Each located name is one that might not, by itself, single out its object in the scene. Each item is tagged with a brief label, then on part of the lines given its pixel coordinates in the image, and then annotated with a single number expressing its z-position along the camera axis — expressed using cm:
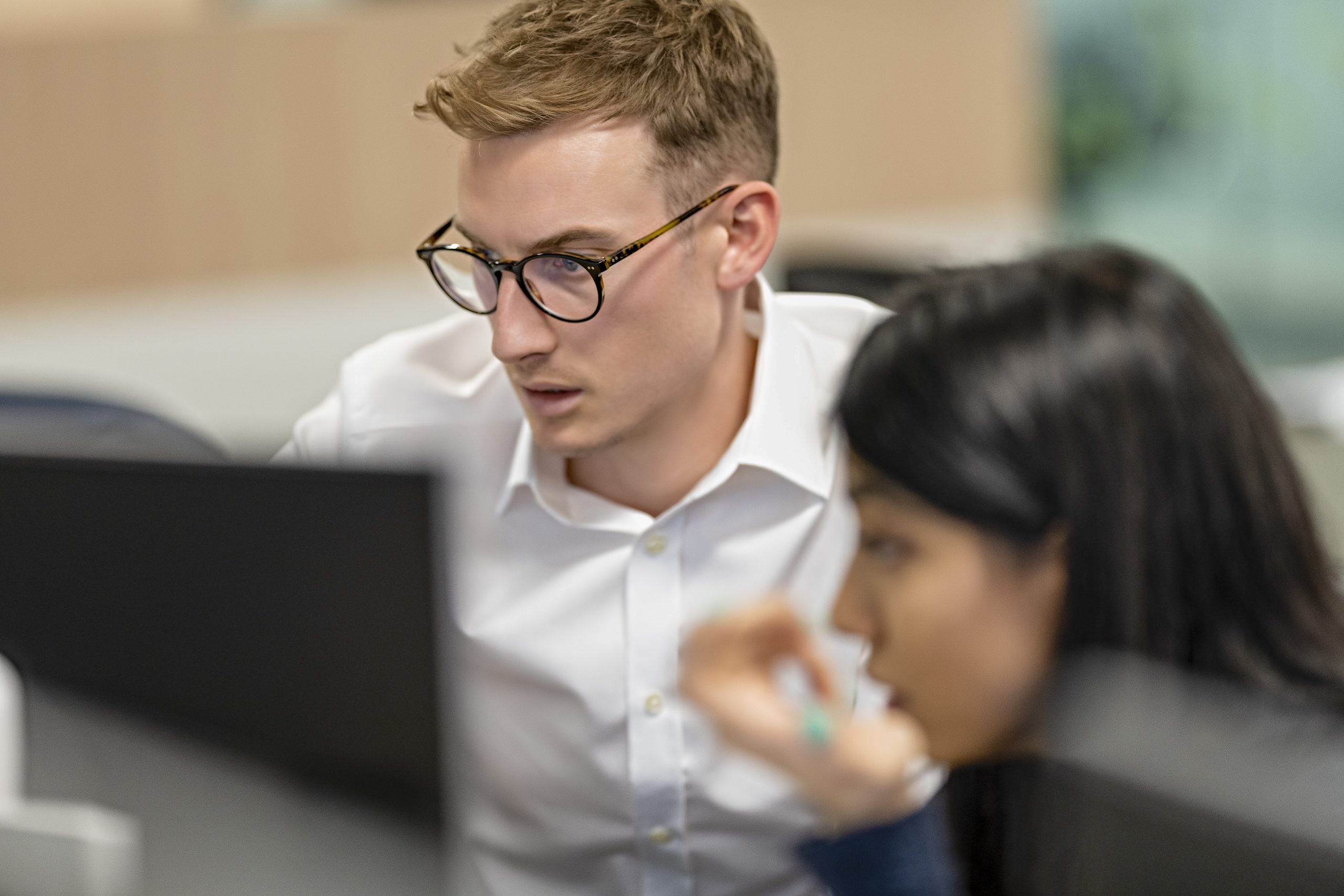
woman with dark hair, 198
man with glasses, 211
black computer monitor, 190
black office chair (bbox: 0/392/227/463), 240
